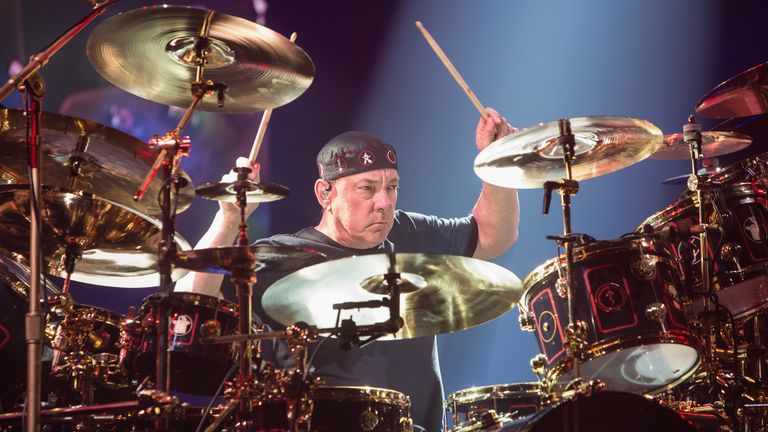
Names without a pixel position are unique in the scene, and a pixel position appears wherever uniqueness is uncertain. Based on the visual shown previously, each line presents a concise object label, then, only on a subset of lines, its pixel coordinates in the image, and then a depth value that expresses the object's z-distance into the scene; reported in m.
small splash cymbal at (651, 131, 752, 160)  7.94
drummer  7.33
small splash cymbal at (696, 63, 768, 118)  7.36
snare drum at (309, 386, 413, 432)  5.46
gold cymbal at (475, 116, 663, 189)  6.11
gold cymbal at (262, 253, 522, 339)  5.16
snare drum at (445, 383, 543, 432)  6.50
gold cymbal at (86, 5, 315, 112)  5.48
